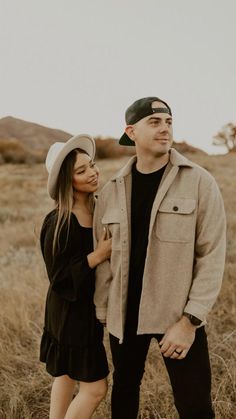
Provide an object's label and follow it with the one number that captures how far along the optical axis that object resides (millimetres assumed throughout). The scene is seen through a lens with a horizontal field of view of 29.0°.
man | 2178
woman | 2455
